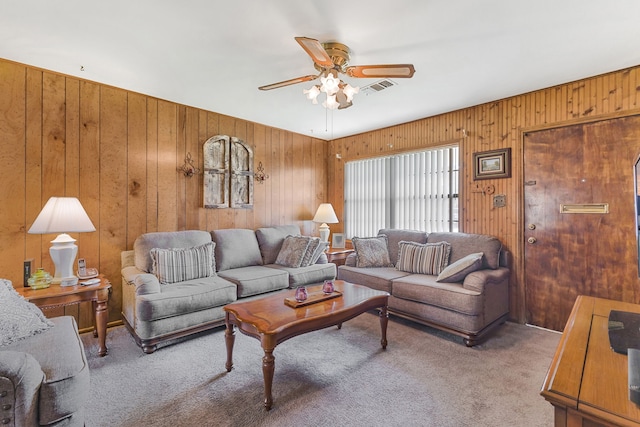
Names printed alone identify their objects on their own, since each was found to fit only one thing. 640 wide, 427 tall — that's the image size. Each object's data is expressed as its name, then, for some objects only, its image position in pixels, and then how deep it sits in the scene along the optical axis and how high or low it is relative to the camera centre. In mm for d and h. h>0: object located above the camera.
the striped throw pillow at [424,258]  3559 -517
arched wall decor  3969 +572
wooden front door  2779 -32
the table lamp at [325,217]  4816 -37
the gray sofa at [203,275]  2629 -668
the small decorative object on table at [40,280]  2500 -546
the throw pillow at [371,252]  3992 -499
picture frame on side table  4988 -432
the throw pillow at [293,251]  3857 -479
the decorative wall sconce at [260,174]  4486 +597
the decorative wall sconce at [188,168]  3754 +585
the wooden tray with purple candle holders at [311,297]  2373 -691
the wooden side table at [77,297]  2373 -667
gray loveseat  2816 -733
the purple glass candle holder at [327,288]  2664 -655
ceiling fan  2137 +1049
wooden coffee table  1918 -729
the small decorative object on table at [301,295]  2430 -648
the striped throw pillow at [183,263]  3045 -507
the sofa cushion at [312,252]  3905 -487
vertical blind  4094 +339
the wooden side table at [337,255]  4520 -605
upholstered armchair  1231 -735
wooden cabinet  841 -530
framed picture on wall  3482 +604
